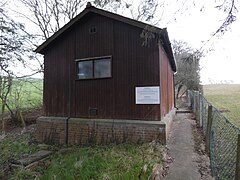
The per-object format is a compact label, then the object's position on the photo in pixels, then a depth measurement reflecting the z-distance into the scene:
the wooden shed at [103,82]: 6.31
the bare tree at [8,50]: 8.92
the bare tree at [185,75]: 18.62
